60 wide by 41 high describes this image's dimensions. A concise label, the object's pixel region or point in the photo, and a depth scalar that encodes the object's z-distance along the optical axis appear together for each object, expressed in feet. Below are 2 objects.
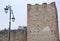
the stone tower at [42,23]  76.48
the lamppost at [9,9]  46.09
